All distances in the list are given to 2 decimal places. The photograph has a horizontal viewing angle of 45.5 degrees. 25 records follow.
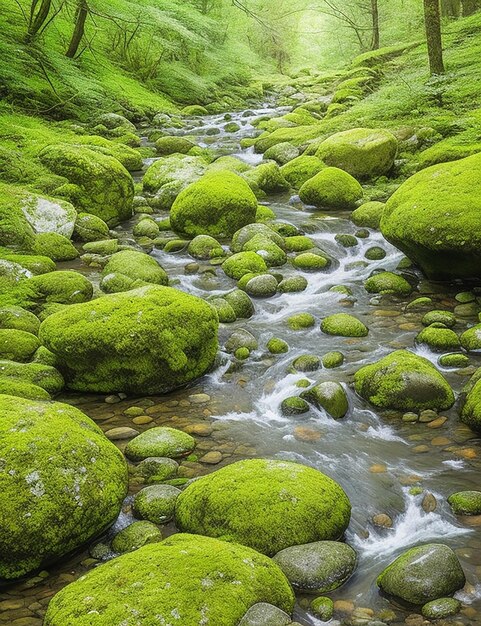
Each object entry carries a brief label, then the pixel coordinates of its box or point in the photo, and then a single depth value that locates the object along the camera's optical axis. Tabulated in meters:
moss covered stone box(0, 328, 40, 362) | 5.83
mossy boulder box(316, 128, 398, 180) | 12.15
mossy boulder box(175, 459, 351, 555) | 3.59
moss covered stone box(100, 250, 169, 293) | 7.70
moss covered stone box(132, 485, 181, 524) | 3.95
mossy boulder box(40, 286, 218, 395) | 5.54
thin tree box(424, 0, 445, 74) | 13.07
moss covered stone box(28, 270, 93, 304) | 7.24
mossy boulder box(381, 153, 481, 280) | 7.15
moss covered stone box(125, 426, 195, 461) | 4.66
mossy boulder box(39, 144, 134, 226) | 10.47
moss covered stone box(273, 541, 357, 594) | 3.31
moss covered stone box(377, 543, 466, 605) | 3.19
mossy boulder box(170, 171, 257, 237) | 10.10
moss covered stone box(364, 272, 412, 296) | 7.92
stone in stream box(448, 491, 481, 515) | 3.96
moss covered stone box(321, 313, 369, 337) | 6.92
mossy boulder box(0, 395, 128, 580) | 3.37
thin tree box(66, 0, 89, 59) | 16.97
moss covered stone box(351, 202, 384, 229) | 10.29
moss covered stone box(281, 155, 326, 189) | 12.81
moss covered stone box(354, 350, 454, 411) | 5.24
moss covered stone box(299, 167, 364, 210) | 11.36
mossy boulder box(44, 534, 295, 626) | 2.75
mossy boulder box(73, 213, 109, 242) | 9.81
